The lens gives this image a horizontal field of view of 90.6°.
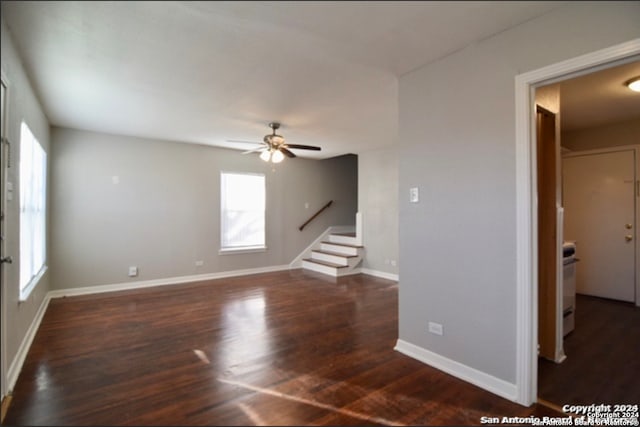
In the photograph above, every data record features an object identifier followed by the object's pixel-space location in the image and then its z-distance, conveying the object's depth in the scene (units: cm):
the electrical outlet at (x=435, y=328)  261
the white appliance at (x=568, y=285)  319
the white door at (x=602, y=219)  450
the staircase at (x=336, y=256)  654
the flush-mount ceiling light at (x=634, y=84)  306
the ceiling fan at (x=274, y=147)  429
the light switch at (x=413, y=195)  279
